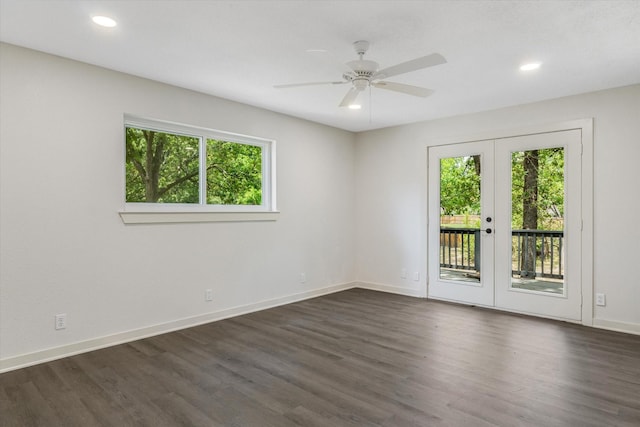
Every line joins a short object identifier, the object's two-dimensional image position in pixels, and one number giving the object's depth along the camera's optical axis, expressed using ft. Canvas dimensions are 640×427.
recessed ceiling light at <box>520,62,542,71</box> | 10.46
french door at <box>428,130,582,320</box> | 13.58
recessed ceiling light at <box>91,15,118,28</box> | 8.09
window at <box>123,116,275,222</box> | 12.16
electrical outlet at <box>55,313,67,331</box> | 10.05
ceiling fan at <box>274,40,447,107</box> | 8.08
